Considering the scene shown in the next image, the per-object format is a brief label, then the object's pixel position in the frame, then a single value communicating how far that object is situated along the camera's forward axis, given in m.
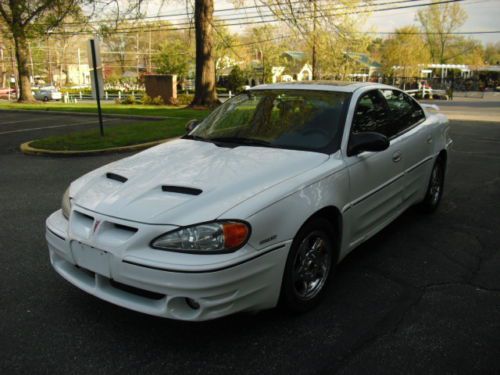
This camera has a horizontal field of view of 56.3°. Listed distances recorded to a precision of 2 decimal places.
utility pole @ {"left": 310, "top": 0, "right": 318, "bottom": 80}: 16.23
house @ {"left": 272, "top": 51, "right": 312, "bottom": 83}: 57.09
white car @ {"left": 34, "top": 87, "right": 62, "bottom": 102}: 40.38
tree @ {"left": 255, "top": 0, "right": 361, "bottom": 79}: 16.48
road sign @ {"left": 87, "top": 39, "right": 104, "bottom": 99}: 10.05
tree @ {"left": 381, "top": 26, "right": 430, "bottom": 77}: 52.81
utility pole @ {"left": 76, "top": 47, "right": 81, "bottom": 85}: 94.12
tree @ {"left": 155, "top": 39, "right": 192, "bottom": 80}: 47.56
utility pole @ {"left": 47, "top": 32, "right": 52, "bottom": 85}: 79.93
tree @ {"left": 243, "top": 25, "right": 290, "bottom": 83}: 51.66
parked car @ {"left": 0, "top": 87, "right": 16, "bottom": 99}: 44.56
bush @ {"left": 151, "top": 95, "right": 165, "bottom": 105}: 25.12
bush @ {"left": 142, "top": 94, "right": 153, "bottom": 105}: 25.79
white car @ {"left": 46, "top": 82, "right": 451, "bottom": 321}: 2.62
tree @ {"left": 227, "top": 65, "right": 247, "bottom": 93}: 51.09
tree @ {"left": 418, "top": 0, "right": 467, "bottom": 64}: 68.44
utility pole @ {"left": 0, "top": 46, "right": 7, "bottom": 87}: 79.23
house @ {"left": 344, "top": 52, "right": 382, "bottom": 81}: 26.18
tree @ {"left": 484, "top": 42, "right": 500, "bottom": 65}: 111.56
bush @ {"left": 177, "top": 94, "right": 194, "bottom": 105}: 24.73
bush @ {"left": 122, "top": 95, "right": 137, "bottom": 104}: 28.12
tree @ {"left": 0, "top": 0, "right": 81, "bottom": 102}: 19.49
